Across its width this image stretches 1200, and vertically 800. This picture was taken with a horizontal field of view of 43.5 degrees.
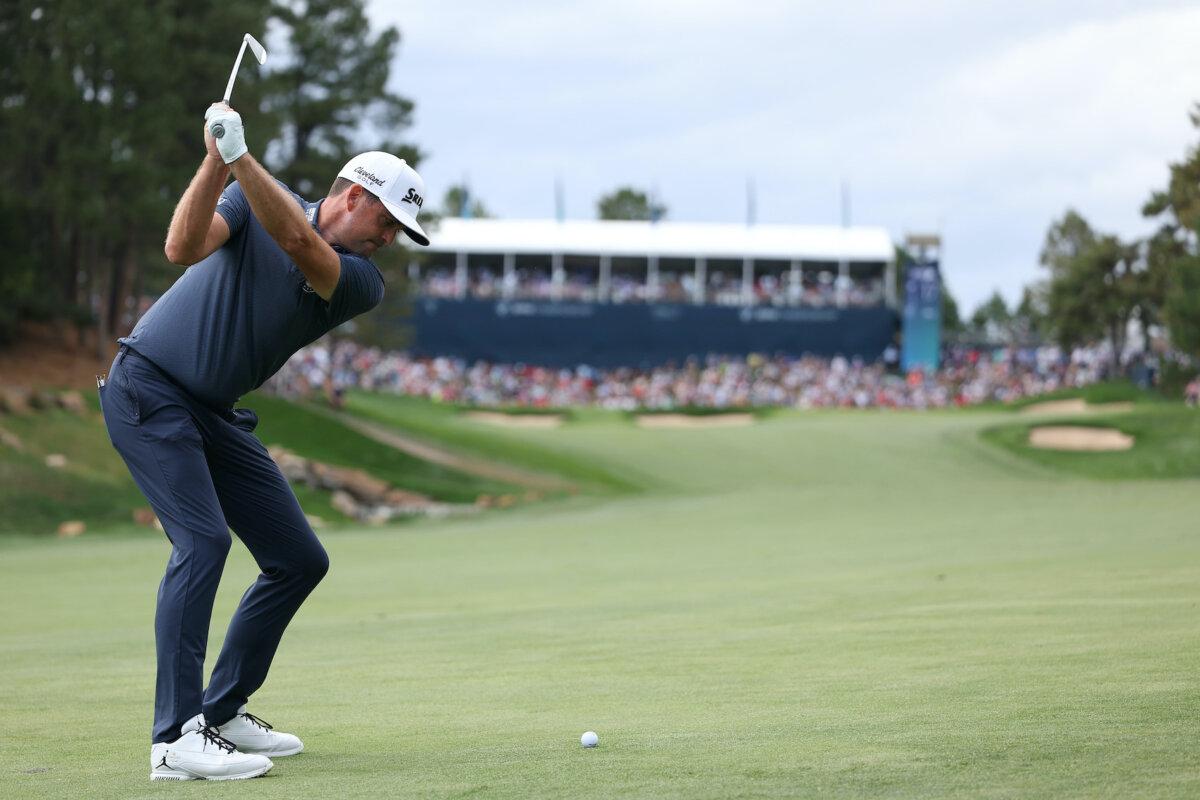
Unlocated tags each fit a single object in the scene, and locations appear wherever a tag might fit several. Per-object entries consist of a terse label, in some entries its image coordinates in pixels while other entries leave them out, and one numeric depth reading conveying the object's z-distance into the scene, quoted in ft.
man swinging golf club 19.11
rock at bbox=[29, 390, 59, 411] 99.66
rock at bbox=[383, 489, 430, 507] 101.96
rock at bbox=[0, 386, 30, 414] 96.73
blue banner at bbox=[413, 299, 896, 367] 252.01
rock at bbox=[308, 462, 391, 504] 99.91
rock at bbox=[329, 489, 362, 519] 95.50
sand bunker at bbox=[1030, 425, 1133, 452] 138.82
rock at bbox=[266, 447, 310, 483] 98.02
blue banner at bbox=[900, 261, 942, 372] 245.24
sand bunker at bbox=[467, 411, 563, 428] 186.00
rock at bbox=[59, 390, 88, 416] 102.06
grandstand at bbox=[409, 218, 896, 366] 253.44
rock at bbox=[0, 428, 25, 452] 92.27
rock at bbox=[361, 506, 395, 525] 94.43
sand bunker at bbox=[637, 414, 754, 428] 185.78
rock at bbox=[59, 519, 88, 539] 82.74
